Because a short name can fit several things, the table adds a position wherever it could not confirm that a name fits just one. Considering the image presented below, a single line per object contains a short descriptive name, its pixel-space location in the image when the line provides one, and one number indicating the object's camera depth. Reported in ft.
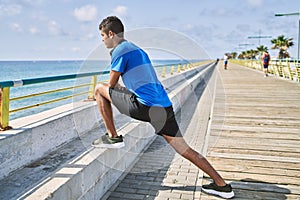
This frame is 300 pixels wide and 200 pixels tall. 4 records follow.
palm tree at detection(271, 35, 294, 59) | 179.42
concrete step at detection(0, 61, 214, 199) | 8.36
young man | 9.23
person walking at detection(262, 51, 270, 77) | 60.76
